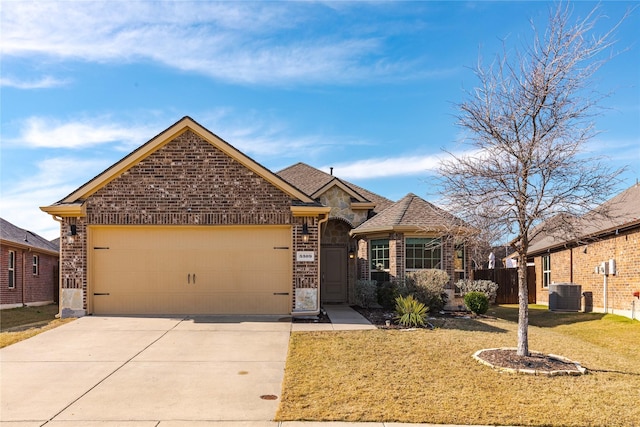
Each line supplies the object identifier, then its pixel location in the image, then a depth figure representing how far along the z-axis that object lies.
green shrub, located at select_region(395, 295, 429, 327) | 12.36
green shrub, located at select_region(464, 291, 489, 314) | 15.27
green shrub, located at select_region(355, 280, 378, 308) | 16.48
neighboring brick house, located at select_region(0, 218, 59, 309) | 19.59
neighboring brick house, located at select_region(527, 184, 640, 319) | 15.05
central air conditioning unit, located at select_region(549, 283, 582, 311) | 18.36
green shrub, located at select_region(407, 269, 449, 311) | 14.53
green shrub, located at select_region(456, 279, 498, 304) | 16.30
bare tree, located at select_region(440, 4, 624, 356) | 9.04
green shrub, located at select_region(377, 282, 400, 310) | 15.18
